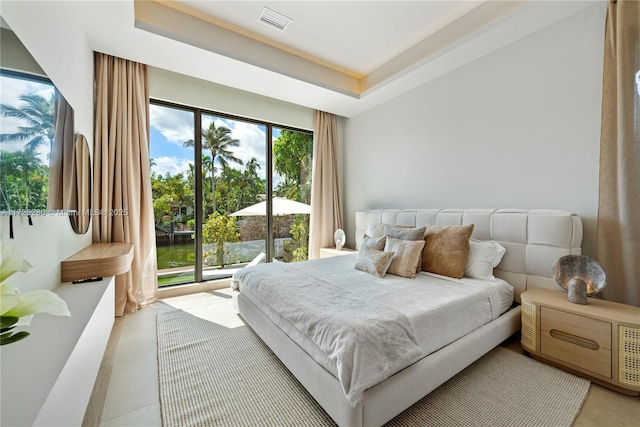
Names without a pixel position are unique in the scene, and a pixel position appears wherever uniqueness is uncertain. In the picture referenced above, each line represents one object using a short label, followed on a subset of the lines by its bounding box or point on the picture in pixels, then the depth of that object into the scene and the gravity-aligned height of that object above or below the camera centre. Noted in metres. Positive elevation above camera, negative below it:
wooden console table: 1.78 -0.41
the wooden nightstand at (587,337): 1.51 -0.86
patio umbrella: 3.93 +0.00
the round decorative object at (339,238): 4.12 -0.50
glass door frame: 3.43 +0.49
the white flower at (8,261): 0.54 -0.11
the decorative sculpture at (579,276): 1.77 -0.51
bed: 1.25 -0.68
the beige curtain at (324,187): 4.35 +0.36
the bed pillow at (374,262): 2.31 -0.51
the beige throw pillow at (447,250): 2.27 -0.40
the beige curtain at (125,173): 2.73 +0.40
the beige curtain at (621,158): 1.83 +0.37
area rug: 1.40 -1.17
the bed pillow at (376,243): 2.60 -0.37
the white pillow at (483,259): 2.24 -0.47
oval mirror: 1.94 +0.20
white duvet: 1.23 -0.65
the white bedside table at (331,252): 3.88 -0.69
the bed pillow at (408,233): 2.51 -0.26
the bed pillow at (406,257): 2.28 -0.46
